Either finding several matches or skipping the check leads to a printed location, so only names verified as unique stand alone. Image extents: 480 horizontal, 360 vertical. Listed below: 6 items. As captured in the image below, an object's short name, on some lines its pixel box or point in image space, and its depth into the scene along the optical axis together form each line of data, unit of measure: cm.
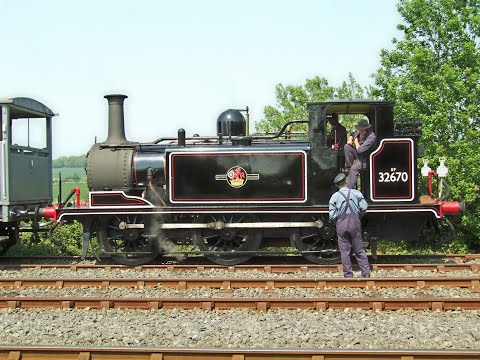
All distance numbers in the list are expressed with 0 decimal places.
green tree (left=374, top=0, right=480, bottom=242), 1227
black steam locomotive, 902
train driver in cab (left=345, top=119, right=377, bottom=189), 867
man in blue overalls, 784
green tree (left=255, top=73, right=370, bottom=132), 2328
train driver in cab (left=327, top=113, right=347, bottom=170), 928
